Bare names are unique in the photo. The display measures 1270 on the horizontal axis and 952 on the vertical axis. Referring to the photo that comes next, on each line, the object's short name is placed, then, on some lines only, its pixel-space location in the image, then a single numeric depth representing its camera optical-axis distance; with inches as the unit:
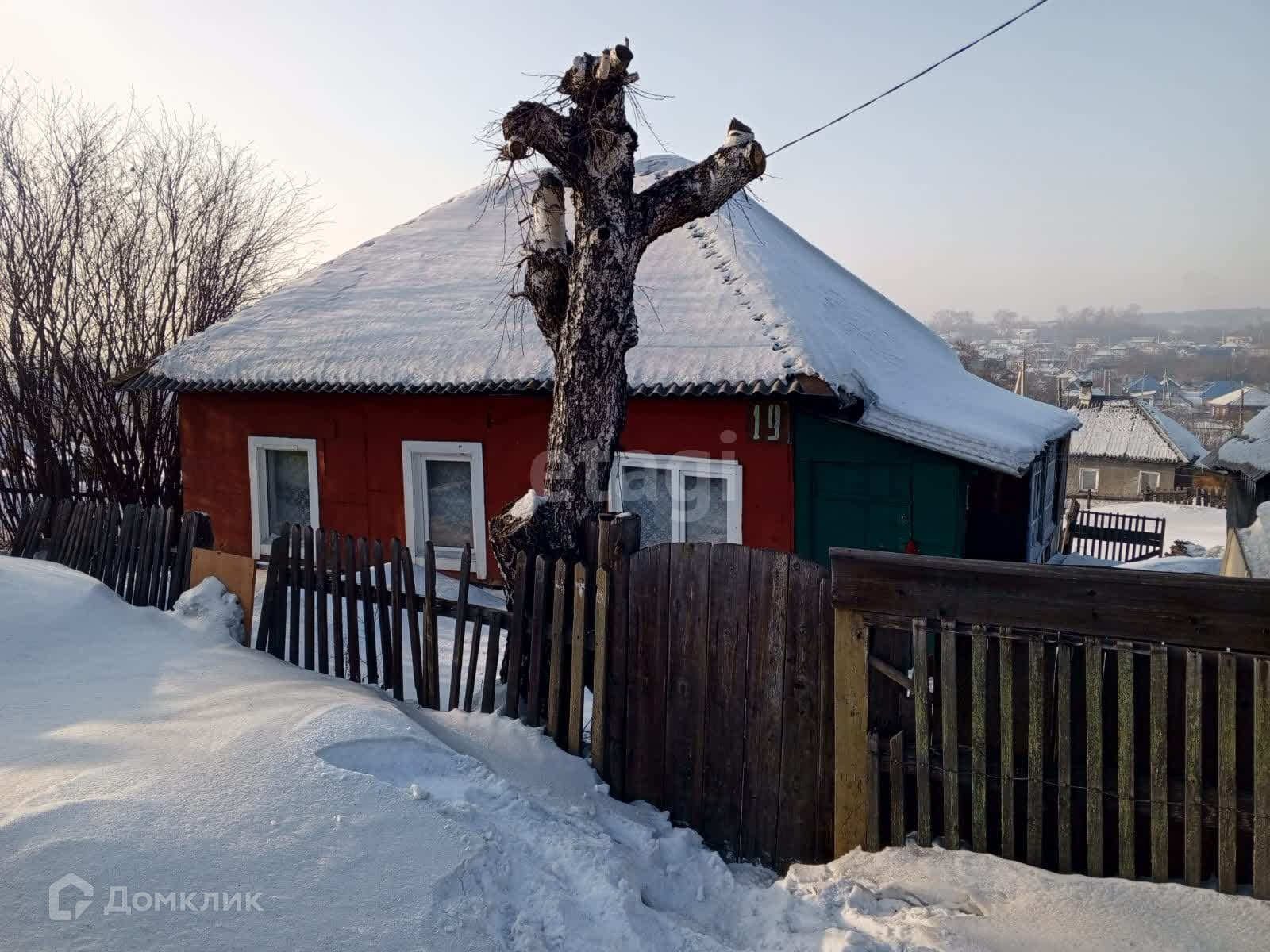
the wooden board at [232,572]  247.0
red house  319.9
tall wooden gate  155.5
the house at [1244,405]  3607.3
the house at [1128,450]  1625.2
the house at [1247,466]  424.2
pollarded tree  195.8
